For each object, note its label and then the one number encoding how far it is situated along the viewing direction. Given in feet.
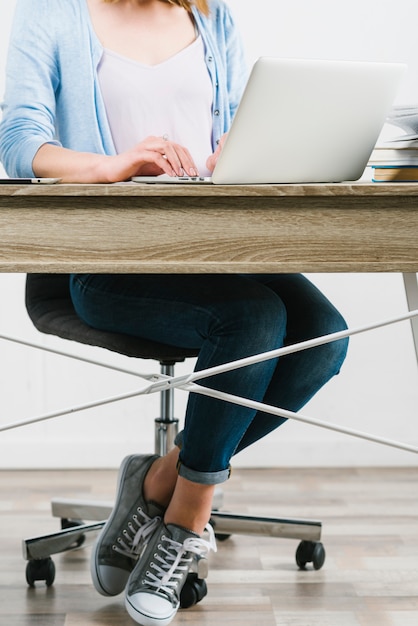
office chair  10.43
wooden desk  7.87
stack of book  8.75
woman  9.70
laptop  8.09
